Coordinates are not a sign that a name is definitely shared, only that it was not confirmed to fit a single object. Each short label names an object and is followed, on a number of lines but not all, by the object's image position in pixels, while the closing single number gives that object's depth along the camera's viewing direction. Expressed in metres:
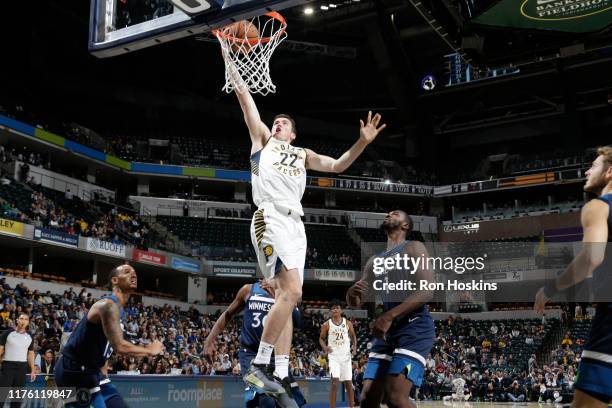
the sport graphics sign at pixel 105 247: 28.05
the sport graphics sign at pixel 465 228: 40.38
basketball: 6.96
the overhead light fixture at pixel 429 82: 39.53
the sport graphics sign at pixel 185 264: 32.88
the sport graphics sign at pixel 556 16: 11.09
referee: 10.15
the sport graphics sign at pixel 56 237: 25.72
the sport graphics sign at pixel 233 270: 34.50
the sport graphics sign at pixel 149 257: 30.44
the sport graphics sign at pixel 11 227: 23.98
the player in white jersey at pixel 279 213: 4.91
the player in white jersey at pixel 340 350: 13.36
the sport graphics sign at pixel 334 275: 36.09
